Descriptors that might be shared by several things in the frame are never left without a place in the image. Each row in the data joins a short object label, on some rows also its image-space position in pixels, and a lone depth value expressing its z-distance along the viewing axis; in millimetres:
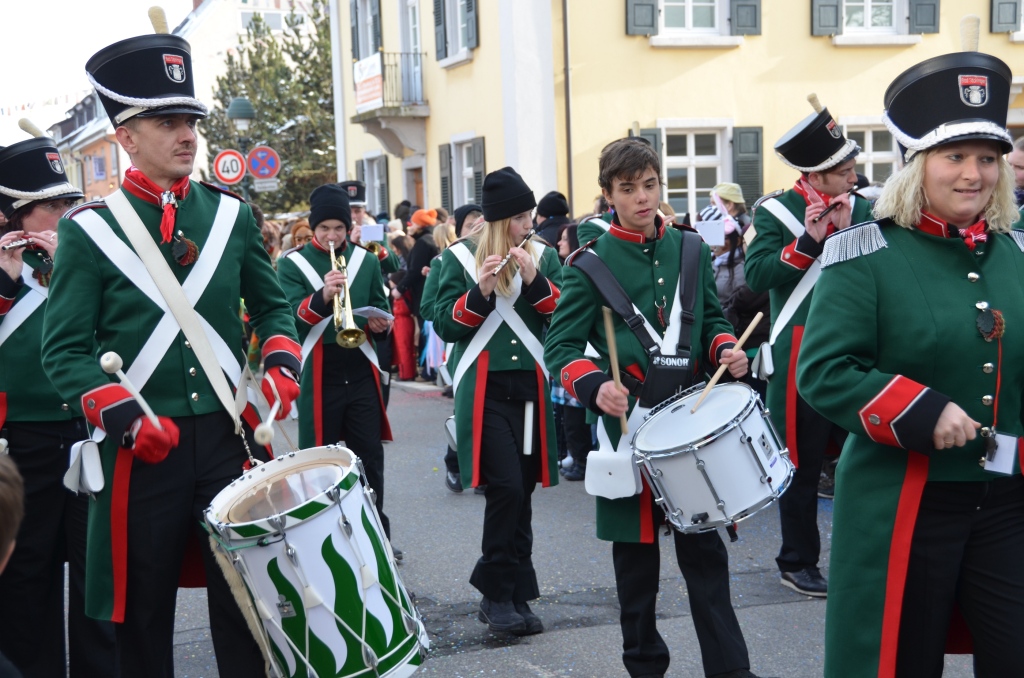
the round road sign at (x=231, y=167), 17720
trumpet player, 6574
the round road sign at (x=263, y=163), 17875
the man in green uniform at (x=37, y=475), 4328
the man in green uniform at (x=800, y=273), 5691
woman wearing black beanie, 5504
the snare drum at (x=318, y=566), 3387
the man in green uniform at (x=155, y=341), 3693
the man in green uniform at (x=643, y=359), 4285
